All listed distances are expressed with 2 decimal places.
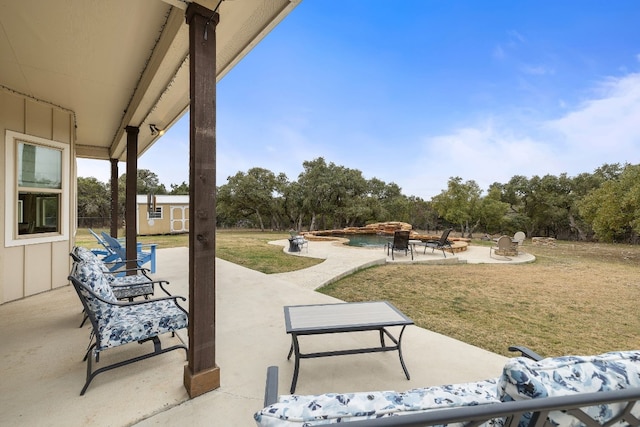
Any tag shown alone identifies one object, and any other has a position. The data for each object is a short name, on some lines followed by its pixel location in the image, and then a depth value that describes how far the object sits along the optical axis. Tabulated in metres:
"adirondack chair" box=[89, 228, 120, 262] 5.33
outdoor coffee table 2.14
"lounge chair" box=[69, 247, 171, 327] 3.08
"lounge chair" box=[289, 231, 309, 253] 9.79
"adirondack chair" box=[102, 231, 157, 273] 5.09
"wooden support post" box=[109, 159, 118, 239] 7.87
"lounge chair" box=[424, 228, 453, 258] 9.07
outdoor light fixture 4.87
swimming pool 12.58
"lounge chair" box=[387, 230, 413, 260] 8.55
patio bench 0.78
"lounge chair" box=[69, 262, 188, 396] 2.10
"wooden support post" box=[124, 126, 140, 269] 4.84
